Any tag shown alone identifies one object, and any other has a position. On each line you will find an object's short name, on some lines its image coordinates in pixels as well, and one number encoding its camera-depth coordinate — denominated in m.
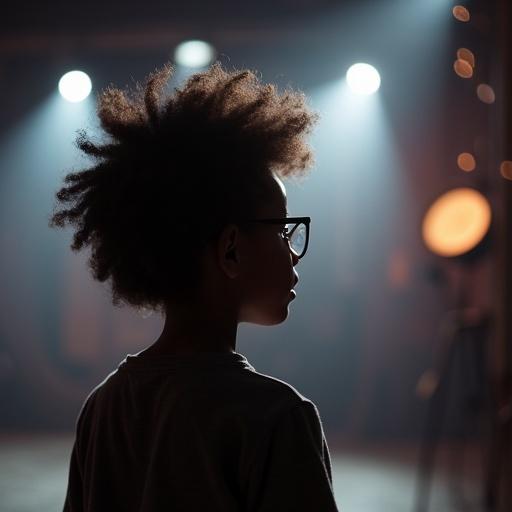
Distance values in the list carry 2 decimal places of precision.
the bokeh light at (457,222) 2.89
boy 0.69
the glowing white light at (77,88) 4.21
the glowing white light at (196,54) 4.64
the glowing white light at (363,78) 4.43
